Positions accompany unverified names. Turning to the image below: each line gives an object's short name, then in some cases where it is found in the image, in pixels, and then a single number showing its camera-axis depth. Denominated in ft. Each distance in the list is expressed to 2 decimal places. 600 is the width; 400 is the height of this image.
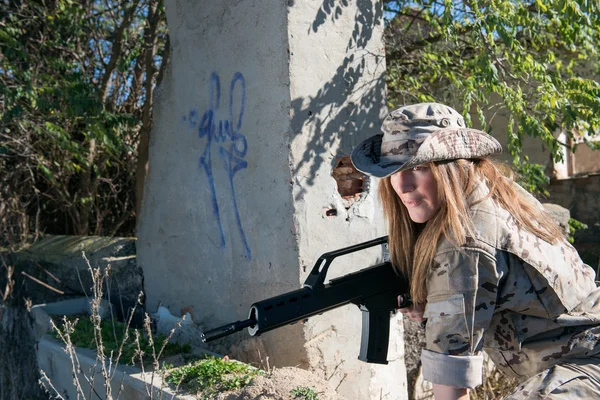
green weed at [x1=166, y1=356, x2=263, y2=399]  8.82
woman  5.46
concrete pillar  9.95
